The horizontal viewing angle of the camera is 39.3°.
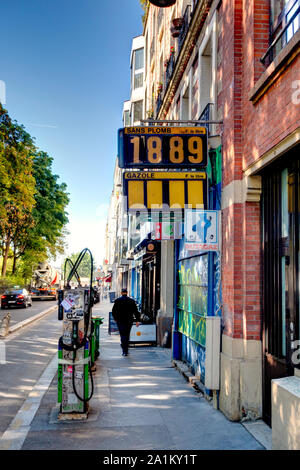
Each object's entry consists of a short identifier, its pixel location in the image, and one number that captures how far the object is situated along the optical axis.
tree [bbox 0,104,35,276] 20.94
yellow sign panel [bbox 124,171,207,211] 7.41
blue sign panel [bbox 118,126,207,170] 7.41
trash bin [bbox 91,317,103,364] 10.24
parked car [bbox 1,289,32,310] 30.94
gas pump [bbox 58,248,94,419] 6.14
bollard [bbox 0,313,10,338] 14.97
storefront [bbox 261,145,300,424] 5.07
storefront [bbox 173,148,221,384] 7.49
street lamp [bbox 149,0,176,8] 6.82
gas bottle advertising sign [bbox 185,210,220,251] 7.07
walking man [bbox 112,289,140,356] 11.75
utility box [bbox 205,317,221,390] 6.48
